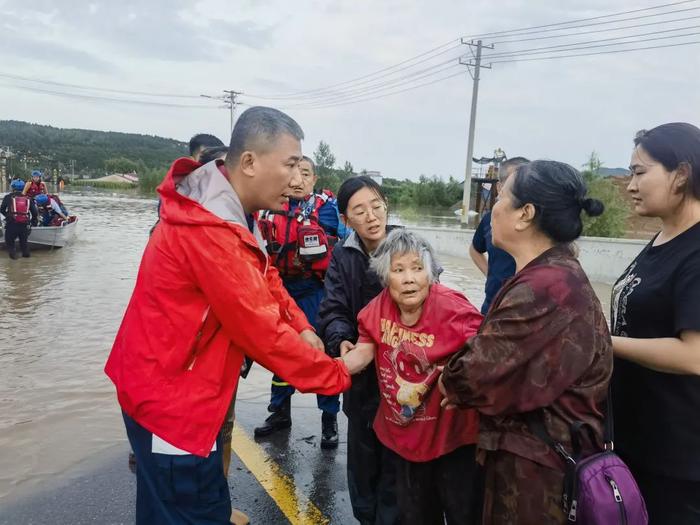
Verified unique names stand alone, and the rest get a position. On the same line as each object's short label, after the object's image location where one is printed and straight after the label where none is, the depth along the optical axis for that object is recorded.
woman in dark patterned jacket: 1.70
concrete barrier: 11.96
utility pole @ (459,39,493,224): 25.56
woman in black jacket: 2.75
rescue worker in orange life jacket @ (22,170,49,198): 13.95
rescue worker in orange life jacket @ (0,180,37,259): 12.66
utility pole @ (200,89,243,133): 51.36
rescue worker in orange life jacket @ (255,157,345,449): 3.91
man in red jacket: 1.85
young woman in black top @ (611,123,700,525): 1.86
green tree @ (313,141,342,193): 57.32
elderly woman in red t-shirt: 2.28
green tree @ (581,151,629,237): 16.84
